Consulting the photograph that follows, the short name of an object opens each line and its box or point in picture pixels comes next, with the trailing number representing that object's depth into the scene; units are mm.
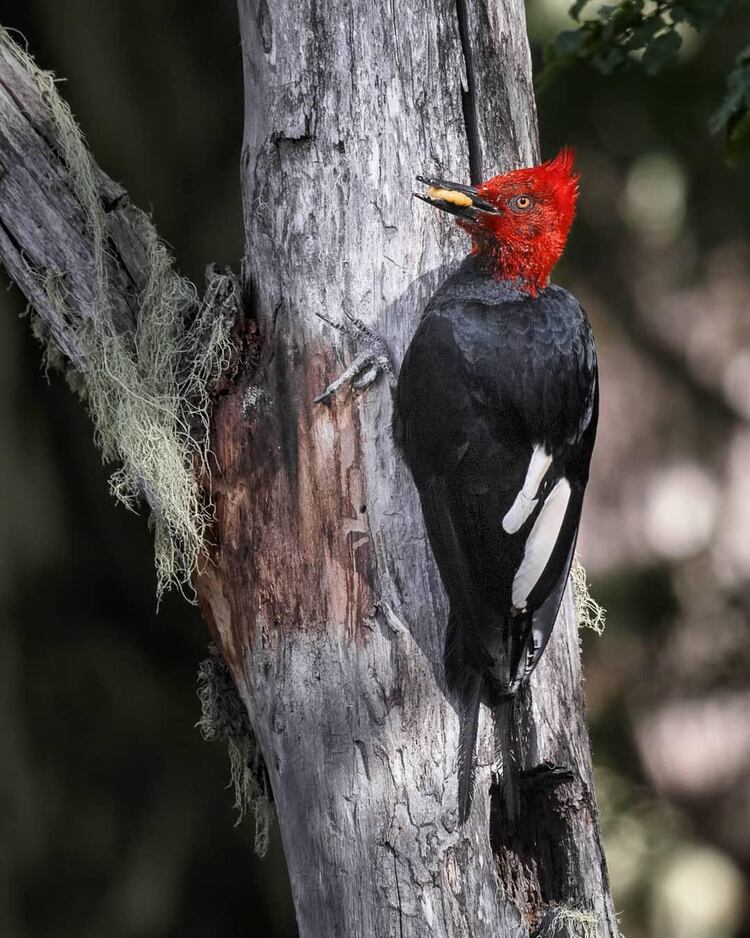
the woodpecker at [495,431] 10405
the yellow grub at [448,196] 10396
